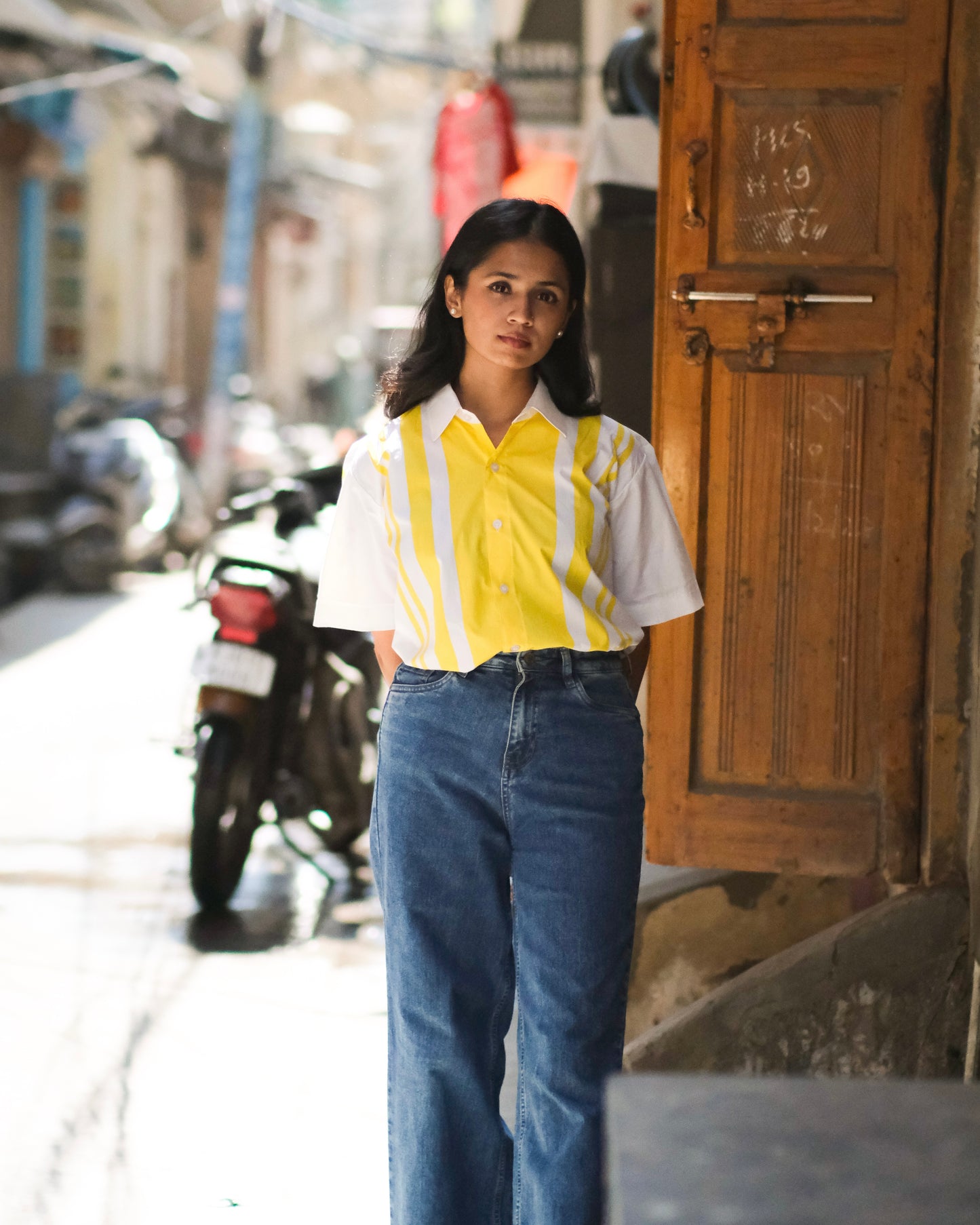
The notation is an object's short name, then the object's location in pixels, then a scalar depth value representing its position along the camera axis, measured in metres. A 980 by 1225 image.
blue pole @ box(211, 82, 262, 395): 16.55
